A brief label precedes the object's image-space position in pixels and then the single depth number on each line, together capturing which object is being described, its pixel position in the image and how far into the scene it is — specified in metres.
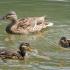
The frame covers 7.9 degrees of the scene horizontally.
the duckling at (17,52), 12.36
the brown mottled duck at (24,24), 15.95
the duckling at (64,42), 13.80
